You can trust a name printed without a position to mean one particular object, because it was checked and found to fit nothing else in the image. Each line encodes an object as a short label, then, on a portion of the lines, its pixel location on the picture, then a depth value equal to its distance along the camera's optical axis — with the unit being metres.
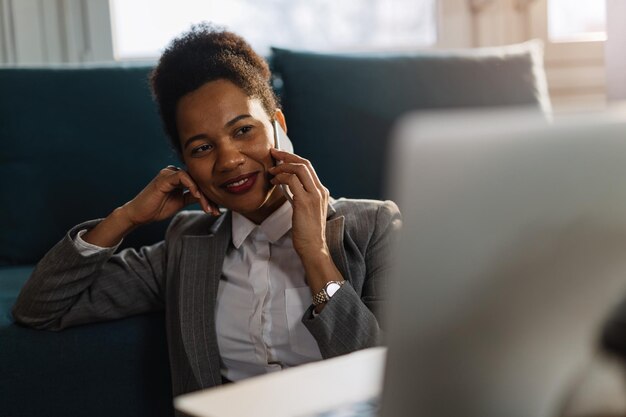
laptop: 0.52
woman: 1.53
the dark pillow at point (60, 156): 2.15
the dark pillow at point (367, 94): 2.27
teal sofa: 2.16
